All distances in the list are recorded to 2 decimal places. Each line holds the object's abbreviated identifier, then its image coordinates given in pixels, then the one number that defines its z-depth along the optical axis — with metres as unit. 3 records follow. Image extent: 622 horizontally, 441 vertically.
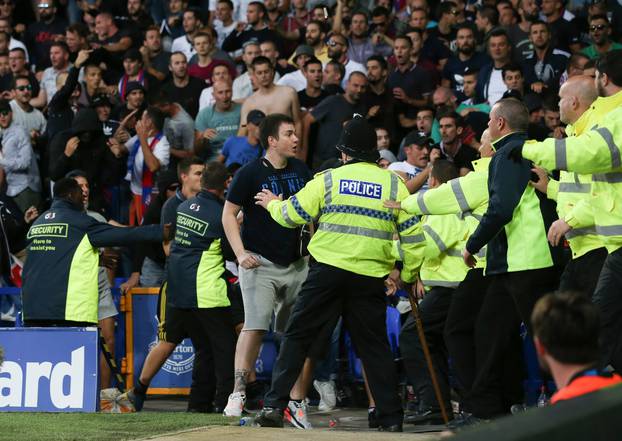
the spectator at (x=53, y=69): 18.08
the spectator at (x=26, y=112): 16.91
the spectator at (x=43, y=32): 19.91
